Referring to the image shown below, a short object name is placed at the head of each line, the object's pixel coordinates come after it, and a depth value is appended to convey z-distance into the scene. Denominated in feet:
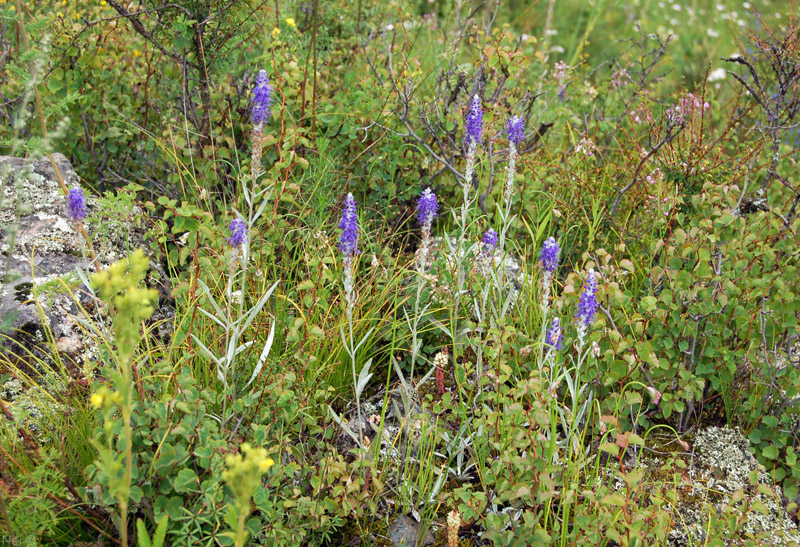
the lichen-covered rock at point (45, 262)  8.75
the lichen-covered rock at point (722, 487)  7.97
